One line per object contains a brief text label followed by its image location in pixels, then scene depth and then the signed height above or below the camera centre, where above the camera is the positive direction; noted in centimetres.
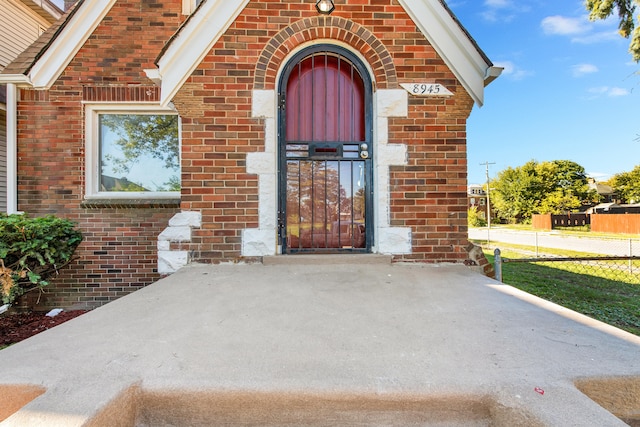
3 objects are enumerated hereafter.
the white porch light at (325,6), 388 +262
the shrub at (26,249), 385 -37
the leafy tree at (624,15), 895 +582
